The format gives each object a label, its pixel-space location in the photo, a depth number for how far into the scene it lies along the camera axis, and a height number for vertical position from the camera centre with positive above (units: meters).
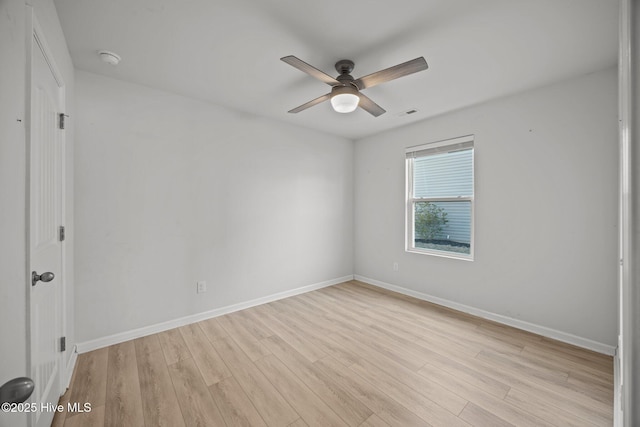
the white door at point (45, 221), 1.21 -0.05
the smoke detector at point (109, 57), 2.06 +1.26
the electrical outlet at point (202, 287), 3.00 -0.87
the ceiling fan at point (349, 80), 1.78 +1.02
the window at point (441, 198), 3.30 +0.20
